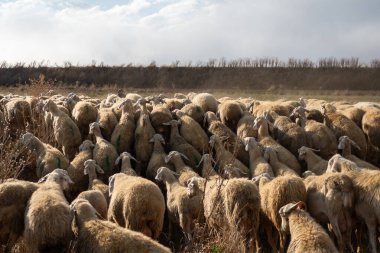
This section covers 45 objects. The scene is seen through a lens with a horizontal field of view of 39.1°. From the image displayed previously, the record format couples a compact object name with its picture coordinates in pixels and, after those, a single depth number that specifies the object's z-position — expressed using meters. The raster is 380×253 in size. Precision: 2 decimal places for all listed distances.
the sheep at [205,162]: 10.18
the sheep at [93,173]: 9.84
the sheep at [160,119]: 12.31
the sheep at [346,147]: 10.95
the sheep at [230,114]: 12.73
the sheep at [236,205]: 8.06
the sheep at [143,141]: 11.45
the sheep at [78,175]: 10.31
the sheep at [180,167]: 10.08
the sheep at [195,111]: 12.84
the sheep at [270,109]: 13.34
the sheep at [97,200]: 8.41
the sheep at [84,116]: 12.57
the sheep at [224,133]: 11.38
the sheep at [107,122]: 12.14
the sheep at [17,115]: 12.87
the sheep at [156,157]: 10.81
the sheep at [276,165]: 10.16
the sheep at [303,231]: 6.25
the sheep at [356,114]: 12.53
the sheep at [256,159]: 10.25
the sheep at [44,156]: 10.32
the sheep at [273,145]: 10.90
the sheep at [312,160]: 10.46
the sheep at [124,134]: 11.68
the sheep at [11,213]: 6.80
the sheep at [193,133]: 11.83
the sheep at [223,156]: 10.32
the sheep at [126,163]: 10.18
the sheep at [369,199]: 8.10
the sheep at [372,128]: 11.83
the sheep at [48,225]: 6.17
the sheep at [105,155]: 10.79
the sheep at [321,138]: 11.50
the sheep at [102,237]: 5.50
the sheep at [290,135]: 11.70
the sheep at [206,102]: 13.73
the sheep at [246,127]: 12.05
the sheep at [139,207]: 7.90
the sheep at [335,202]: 8.28
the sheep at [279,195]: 8.22
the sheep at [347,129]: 11.70
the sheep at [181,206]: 8.73
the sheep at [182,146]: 11.26
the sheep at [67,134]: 11.87
